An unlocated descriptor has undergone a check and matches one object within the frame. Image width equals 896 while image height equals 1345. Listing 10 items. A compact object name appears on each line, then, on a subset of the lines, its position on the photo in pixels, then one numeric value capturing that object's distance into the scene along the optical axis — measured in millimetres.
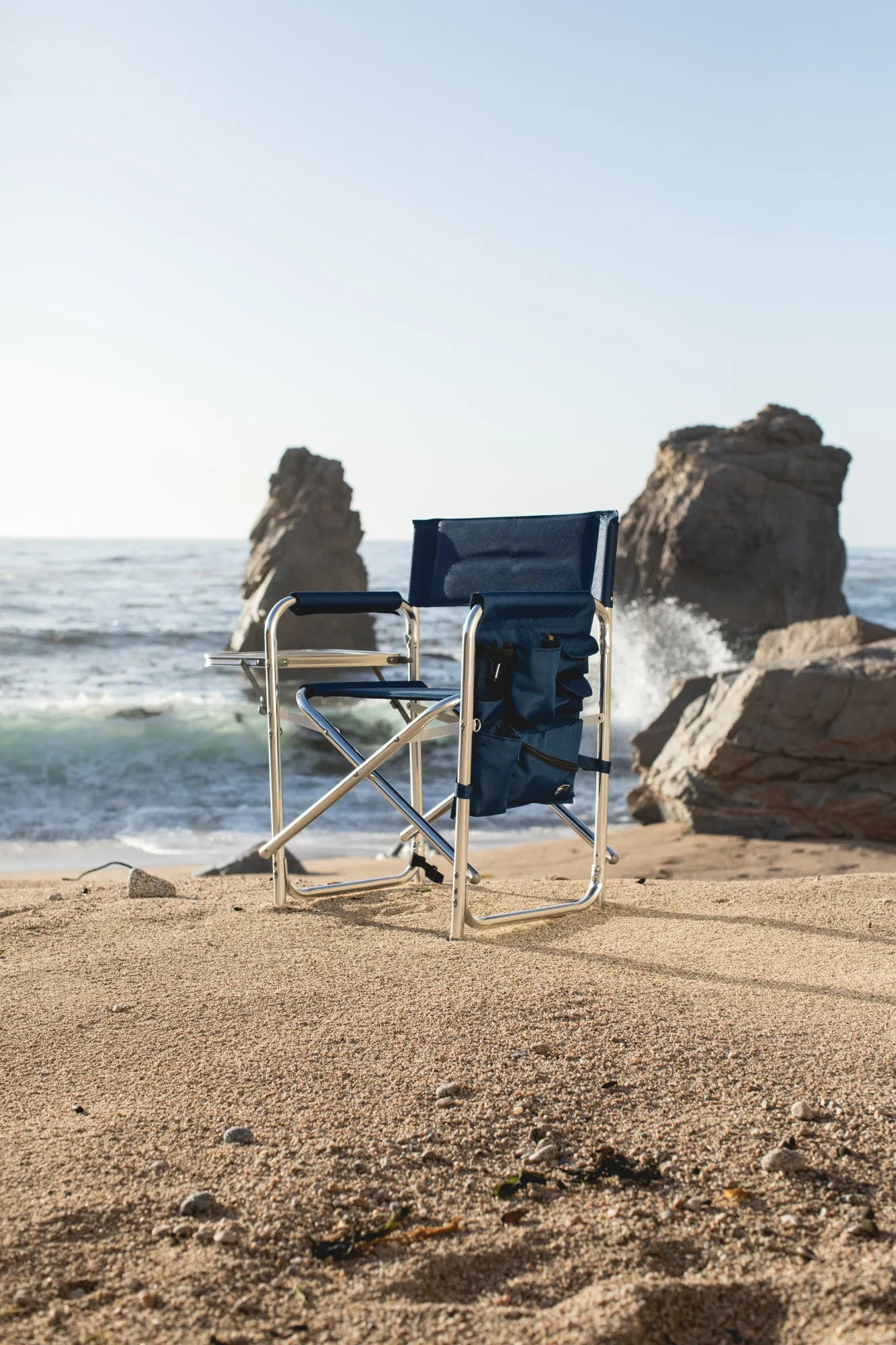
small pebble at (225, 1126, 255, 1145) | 1839
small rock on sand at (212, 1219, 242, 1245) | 1562
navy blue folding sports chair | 3094
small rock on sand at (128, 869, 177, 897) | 3715
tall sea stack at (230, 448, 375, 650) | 18688
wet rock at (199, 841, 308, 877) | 5832
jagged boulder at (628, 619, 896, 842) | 5887
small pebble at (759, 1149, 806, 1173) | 1742
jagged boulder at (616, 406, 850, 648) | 25141
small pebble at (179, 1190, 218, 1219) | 1634
